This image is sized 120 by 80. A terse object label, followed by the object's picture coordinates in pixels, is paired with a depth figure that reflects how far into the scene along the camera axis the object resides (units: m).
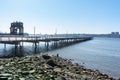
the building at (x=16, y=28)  35.83
